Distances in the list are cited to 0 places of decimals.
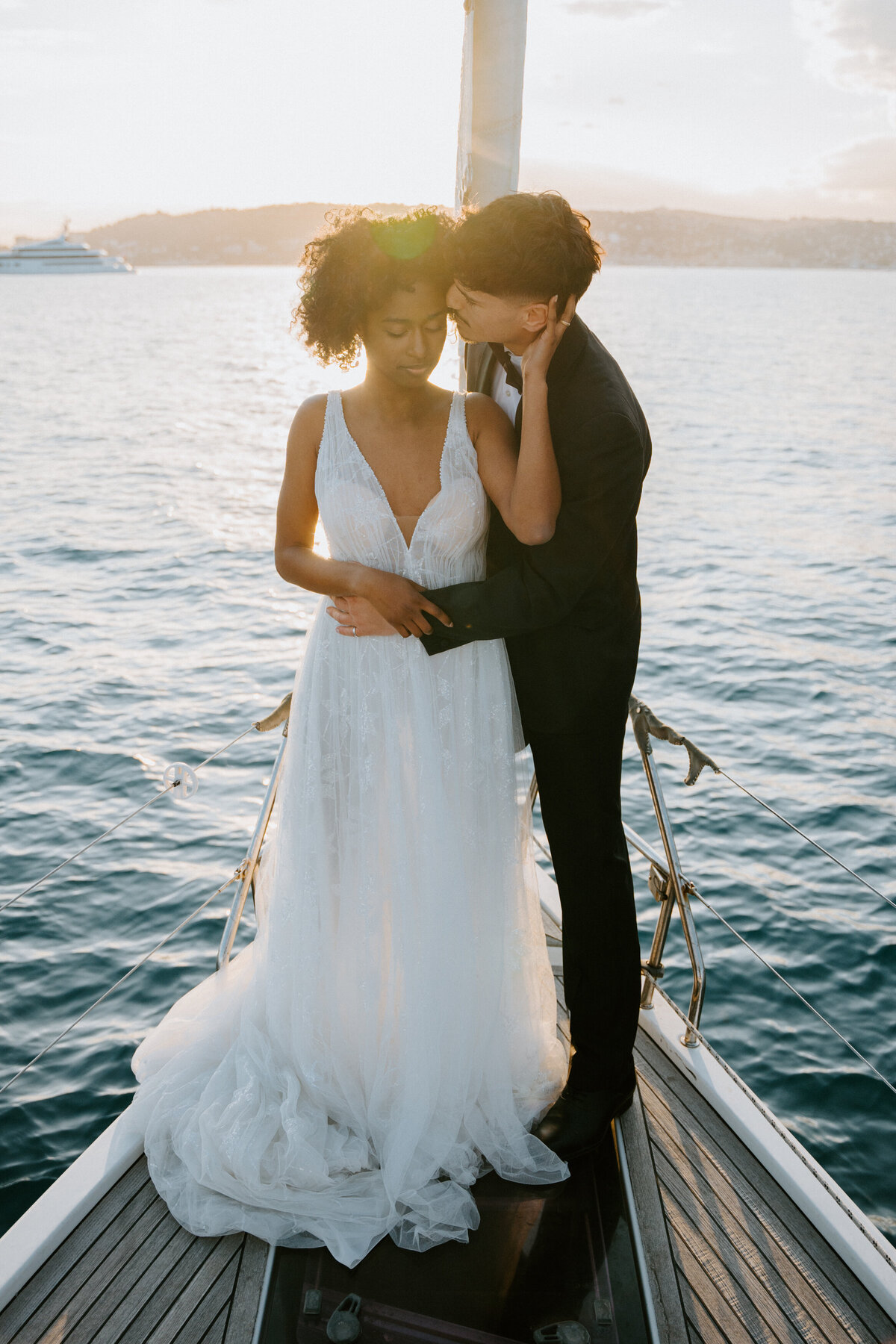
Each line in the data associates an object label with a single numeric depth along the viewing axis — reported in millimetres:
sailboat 1913
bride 2105
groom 1837
